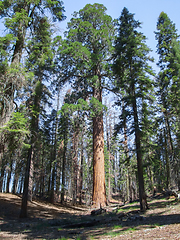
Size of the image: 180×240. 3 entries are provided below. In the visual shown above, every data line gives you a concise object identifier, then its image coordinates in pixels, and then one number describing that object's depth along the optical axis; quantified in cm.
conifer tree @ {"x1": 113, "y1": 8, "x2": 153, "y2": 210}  1109
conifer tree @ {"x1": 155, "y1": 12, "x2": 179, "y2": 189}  1478
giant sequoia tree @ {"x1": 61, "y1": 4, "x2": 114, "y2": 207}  1145
